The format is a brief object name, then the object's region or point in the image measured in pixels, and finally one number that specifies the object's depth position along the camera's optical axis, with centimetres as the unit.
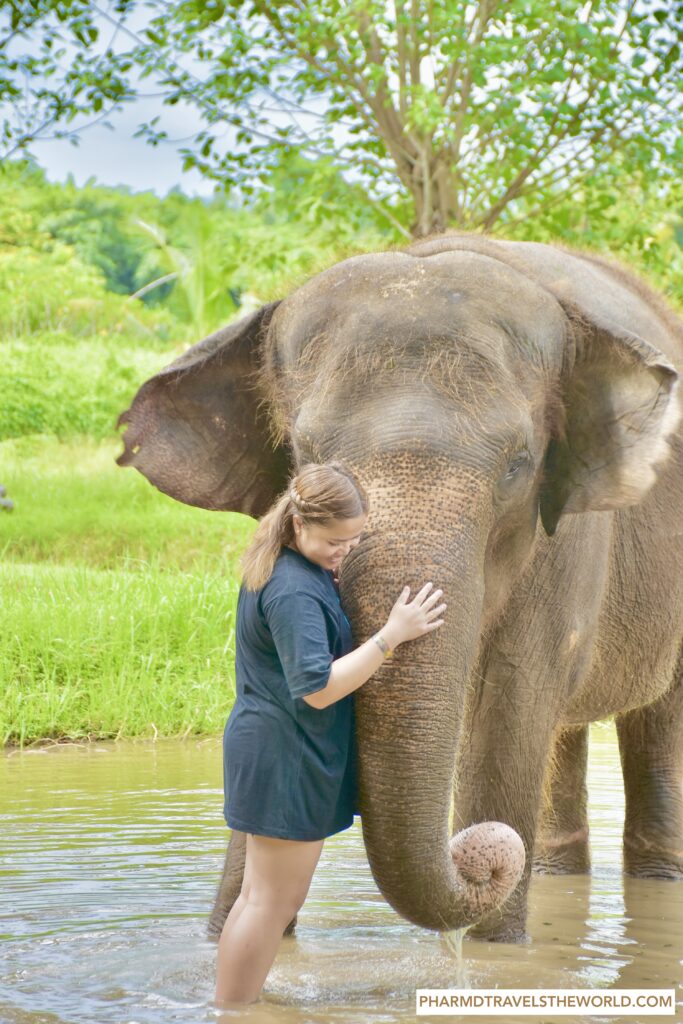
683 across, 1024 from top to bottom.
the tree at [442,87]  2097
